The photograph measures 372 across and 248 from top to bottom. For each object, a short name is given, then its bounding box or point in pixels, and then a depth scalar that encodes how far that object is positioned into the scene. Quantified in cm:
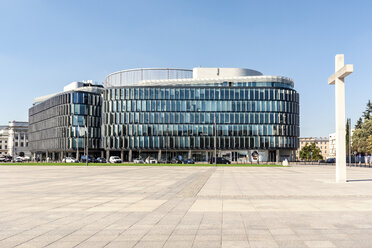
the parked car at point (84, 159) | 8818
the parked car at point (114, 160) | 7828
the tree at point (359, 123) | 10956
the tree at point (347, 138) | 10637
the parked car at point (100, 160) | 8482
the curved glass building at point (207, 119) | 9419
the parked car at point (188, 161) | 7614
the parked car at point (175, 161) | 8025
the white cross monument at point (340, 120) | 2175
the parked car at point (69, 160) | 8459
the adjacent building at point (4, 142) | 19386
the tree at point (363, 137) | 8844
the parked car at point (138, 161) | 7981
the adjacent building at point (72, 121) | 10406
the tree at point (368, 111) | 10362
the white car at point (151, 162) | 8110
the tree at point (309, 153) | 14212
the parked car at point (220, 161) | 7038
